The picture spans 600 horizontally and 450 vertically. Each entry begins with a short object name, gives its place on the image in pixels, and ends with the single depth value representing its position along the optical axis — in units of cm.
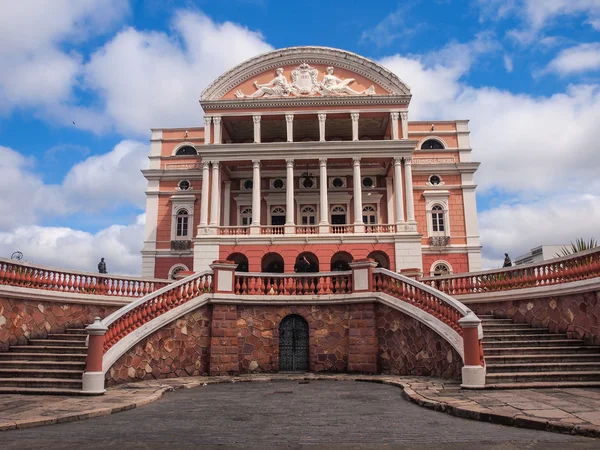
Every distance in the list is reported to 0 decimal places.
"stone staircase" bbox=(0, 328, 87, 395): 1027
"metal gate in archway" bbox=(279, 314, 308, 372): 1404
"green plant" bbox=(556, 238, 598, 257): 2156
